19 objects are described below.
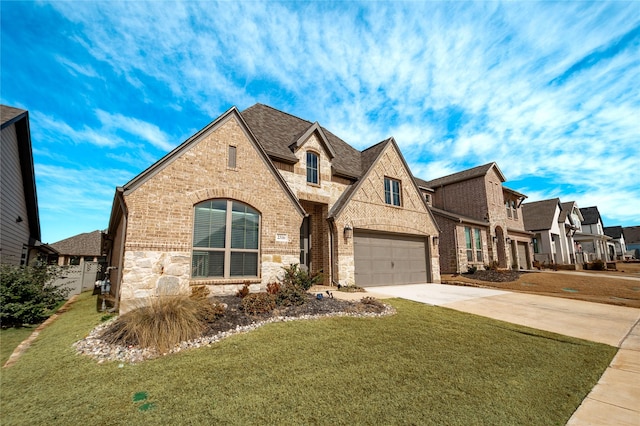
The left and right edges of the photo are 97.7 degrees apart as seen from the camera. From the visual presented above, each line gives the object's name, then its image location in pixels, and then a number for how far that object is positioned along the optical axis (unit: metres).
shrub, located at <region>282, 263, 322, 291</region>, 9.86
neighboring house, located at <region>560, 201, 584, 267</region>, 32.44
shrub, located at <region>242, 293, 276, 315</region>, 7.21
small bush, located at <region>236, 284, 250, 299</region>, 8.51
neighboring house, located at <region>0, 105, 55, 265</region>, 10.69
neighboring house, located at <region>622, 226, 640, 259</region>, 61.50
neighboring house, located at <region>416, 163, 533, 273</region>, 19.86
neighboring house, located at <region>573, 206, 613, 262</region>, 35.64
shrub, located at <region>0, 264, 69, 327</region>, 7.63
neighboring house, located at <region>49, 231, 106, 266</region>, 33.31
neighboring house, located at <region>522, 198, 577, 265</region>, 29.07
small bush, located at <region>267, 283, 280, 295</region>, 8.60
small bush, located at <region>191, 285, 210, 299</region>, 7.56
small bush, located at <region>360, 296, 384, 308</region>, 8.57
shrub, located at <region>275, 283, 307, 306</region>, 7.97
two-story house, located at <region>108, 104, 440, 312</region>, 7.95
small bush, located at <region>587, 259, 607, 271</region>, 24.03
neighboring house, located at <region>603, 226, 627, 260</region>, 56.57
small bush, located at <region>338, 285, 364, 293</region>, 11.98
